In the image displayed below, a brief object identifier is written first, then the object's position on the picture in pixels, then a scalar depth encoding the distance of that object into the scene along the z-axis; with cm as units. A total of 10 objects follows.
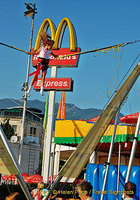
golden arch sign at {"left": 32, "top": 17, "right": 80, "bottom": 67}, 1842
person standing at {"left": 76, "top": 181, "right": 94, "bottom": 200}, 477
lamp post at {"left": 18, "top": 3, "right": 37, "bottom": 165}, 2509
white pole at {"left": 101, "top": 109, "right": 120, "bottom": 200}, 795
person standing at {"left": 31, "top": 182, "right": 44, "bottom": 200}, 695
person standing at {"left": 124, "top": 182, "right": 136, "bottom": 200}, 514
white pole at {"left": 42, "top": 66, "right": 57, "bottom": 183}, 1703
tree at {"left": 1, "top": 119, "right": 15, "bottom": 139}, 4969
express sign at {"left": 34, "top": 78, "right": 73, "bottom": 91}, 1789
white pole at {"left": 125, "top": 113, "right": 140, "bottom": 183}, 692
